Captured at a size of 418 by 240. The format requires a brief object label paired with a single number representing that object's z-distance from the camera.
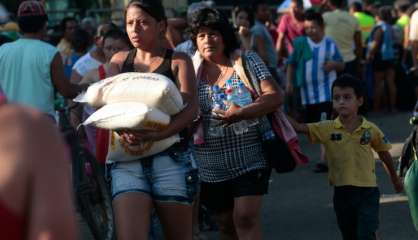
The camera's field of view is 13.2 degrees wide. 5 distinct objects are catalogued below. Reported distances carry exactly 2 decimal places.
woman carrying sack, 8.94
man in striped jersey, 19.03
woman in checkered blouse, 10.47
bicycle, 12.91
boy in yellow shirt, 11.32
